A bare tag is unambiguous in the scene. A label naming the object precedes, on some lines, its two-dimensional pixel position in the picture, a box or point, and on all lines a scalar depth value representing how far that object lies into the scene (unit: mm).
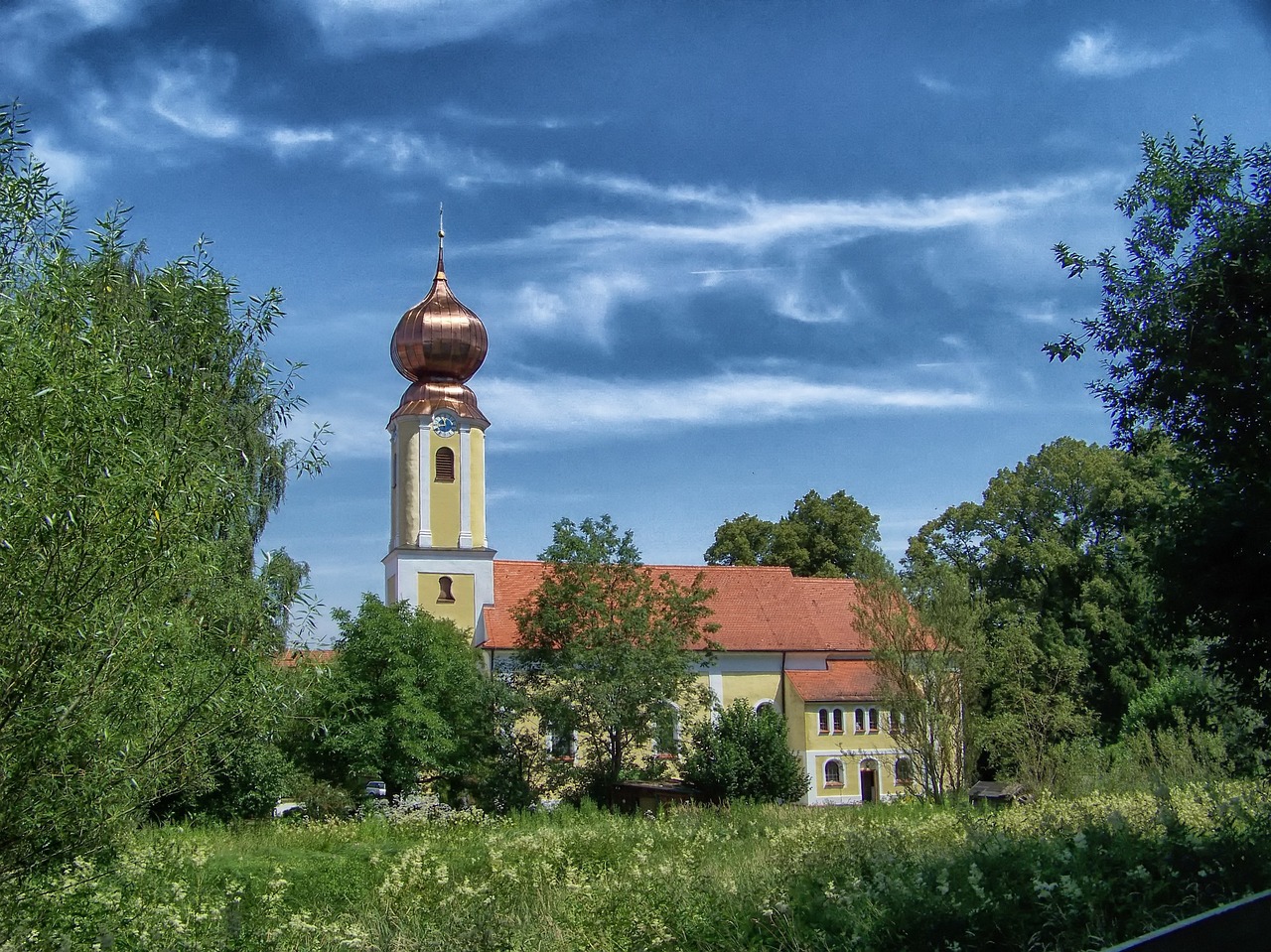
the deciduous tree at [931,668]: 25828
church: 42844
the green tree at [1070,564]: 39156
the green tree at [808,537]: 52281
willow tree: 5945
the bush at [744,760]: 30234
